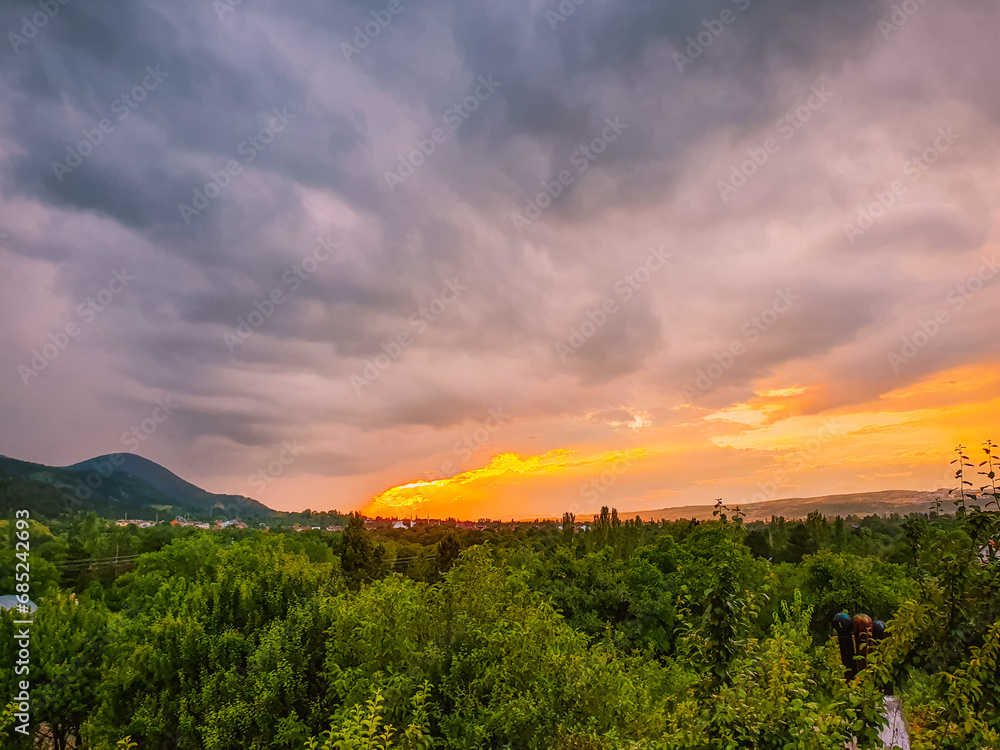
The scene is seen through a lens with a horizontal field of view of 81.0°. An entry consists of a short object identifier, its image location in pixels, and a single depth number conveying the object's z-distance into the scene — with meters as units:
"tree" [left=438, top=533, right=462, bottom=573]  59.34
